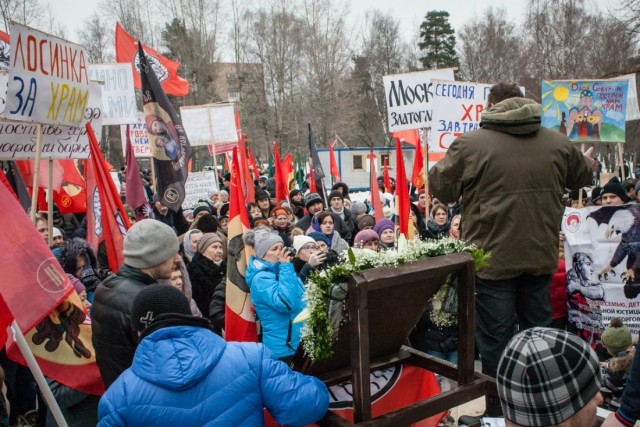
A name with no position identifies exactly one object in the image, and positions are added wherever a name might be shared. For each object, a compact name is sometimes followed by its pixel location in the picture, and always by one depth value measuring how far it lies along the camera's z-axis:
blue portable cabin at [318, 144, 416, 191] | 30.98
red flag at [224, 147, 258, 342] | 4.75
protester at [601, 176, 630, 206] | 6.45
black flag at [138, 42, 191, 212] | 6.35
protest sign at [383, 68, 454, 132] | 9.55
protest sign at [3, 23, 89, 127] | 4.48
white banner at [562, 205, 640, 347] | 4.87
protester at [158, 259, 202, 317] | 4.29
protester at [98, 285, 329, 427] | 2.13
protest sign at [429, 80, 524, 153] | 7.98
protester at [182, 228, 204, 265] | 6.49
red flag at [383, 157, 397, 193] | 14.44
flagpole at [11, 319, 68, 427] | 2.76
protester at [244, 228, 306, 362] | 4.03
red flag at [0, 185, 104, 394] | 3.11
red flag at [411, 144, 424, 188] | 10.71
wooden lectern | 2.28
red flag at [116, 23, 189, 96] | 11.66
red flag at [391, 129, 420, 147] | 14.40
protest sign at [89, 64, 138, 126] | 9.20
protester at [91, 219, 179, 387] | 2.84
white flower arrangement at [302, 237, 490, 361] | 2.28
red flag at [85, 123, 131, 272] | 4.77
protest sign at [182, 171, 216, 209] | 11.67
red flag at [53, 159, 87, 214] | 8.74
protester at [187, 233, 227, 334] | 5.61
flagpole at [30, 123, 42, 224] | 4.11
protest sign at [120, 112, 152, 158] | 12.08
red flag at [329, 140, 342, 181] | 15.62
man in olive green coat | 3.16
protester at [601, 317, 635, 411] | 3.74
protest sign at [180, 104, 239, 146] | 12.99
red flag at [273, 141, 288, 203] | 11.29
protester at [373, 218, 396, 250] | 7.01
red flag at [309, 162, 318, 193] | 12.42
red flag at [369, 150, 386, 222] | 9.43
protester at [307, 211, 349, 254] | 7.13
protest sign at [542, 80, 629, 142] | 8.49
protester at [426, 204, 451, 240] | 7.79
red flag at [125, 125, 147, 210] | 6.48
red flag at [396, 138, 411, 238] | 6.78
